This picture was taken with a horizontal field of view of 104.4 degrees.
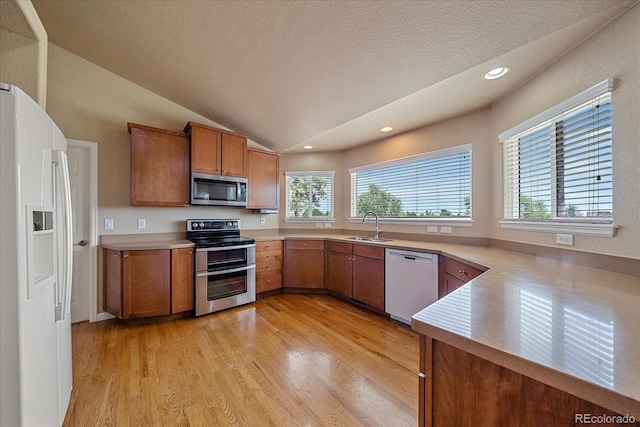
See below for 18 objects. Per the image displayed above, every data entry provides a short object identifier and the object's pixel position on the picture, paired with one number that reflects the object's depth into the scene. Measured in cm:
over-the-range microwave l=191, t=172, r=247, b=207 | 314
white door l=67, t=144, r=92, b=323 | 276
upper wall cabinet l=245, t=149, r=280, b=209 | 377
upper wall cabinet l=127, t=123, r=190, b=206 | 282
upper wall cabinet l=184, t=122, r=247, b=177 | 311
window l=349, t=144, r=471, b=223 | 295
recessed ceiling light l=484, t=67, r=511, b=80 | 194
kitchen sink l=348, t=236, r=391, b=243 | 339
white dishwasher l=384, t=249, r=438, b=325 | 252
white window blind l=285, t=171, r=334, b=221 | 441
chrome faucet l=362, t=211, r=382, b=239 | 361
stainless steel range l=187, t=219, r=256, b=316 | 295
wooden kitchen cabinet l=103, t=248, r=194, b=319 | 264
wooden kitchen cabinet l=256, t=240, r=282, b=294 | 355
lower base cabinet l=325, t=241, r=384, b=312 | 302
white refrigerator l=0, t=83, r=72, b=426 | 92
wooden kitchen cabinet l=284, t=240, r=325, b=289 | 376
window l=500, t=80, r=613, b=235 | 152
